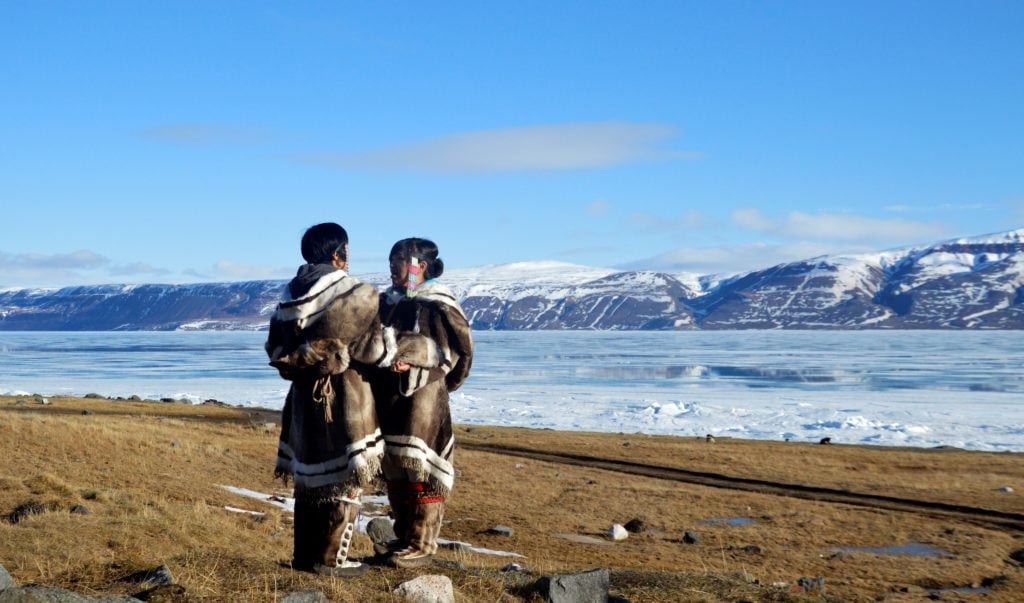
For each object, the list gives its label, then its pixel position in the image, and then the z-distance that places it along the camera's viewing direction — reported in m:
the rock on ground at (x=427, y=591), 7.61
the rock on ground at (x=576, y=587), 8.12
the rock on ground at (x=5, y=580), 7.22
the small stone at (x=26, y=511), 11.92
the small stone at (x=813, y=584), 11.97
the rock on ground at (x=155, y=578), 7.60
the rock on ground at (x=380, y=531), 11.70
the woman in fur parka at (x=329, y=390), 7.56
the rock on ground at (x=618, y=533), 17.14
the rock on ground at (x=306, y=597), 7.10
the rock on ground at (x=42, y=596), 6.35
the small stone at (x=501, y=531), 16.61
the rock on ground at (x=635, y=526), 17.84
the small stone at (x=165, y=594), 7.22
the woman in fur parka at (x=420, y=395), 7.97
